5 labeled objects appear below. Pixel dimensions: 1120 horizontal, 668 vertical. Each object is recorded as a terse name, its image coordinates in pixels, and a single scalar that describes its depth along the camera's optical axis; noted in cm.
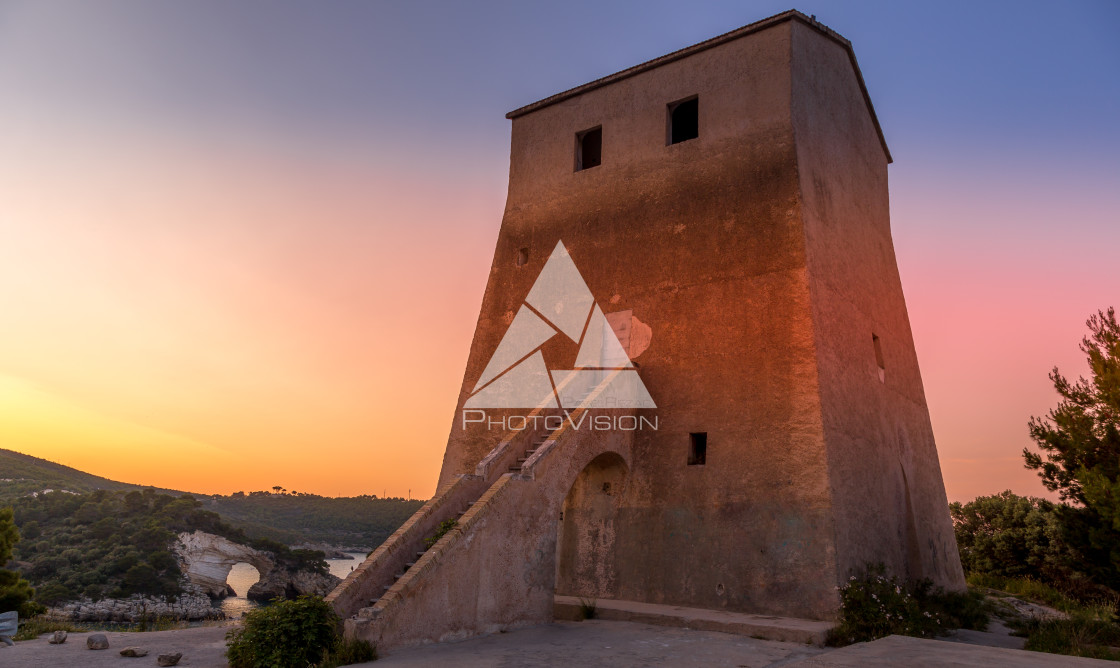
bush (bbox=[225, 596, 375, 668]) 725
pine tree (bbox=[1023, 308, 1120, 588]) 952
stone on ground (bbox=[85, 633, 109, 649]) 808
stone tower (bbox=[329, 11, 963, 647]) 986
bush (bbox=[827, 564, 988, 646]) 891
